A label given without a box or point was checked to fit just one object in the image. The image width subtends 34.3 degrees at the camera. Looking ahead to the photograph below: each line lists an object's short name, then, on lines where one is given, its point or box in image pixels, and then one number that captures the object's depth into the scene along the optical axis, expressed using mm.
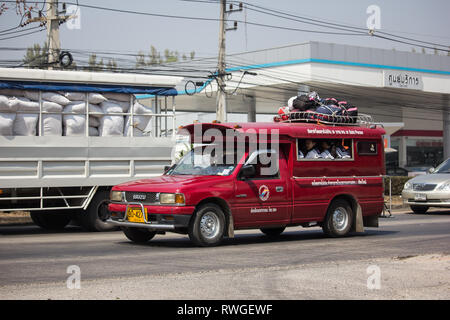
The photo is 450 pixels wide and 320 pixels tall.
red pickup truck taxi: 12148
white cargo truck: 15164
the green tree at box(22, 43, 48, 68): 101425
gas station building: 40844
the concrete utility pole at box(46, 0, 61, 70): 25062
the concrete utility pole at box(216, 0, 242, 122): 31062
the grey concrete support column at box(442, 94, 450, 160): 54594
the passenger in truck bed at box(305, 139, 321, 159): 13891
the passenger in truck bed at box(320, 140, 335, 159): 14162
